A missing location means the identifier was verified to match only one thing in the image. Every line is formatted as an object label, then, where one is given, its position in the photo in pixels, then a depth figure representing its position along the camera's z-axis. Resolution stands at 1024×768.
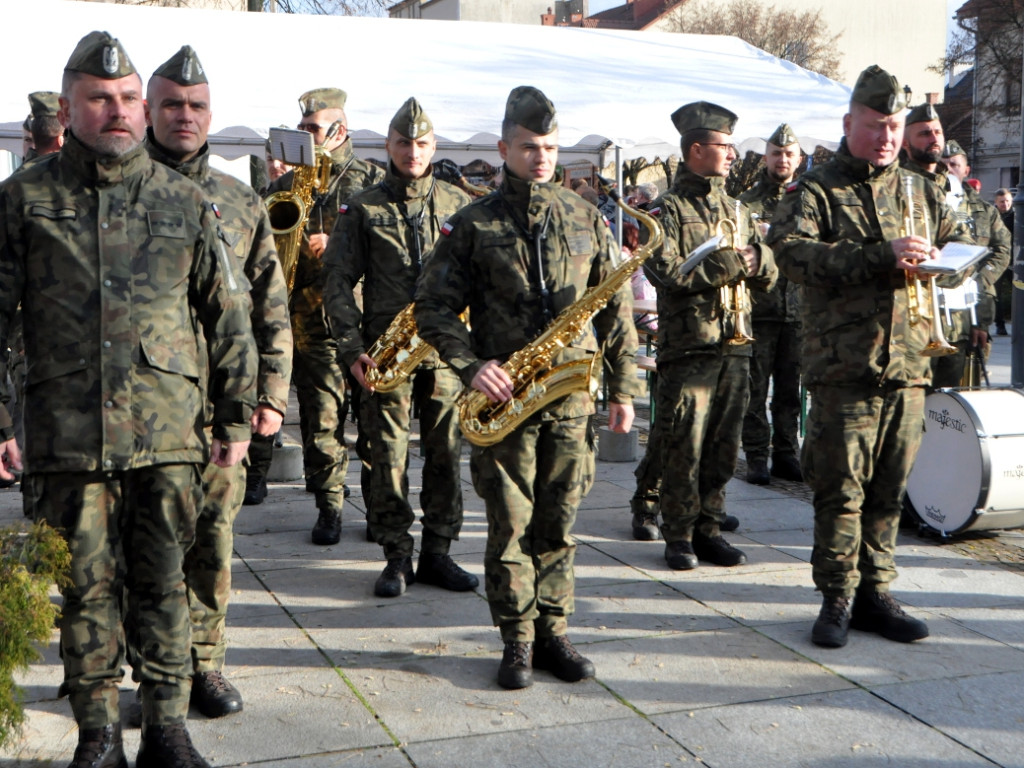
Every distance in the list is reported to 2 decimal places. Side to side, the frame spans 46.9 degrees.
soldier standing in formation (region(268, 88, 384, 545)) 6.78
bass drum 6.42
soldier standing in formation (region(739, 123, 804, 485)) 8.29
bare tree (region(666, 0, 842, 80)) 41.88
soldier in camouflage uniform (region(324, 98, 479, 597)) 5.80
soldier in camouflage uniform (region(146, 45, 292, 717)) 4.18
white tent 11.43
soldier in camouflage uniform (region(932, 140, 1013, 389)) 7.21
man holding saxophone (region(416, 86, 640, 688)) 4.50
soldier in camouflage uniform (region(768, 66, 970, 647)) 4.89
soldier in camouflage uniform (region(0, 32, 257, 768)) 3.47
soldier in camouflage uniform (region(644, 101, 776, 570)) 6.04
